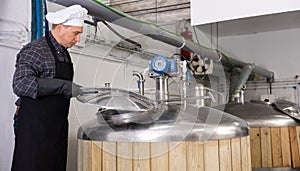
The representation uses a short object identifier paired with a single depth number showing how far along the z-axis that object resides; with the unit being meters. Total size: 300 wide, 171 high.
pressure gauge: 1.49
